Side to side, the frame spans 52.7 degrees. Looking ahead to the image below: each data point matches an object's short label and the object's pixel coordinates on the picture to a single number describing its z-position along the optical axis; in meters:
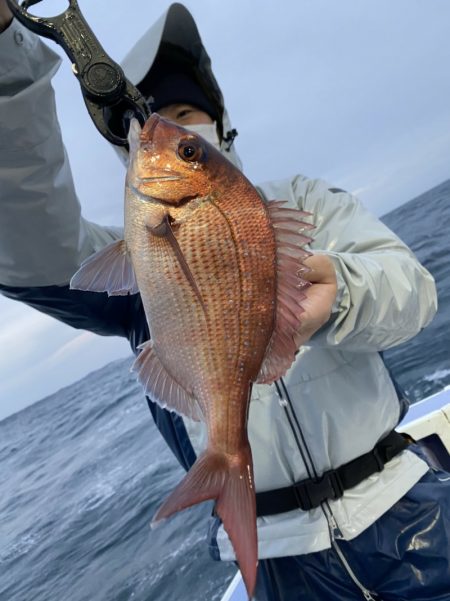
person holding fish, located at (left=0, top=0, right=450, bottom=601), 0.40
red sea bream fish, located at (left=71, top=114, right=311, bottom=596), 0.40
